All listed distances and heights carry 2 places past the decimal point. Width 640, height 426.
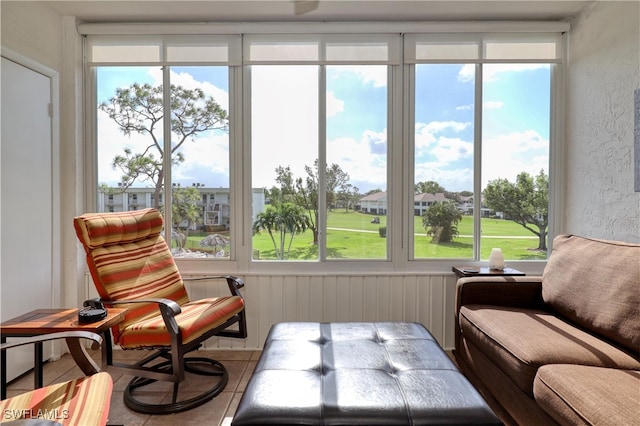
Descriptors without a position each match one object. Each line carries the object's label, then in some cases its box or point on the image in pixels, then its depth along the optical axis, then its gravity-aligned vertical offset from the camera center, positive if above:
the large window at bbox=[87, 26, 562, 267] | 2.60 +0.53
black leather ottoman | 1.11 -0.71
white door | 2.07 +0.06
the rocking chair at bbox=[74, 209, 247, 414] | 1.75 -0.61
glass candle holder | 2.41 -0.40
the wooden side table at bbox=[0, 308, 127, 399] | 1.39 -0.57
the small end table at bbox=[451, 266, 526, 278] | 2.30 -0.48
